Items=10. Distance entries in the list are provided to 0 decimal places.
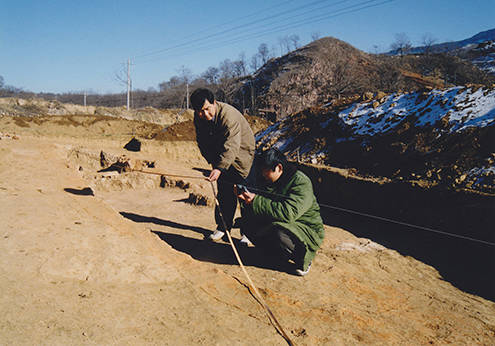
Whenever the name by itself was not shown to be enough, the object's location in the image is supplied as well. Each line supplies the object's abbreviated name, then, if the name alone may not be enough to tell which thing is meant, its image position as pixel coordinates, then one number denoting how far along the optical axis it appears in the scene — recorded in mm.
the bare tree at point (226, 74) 44344
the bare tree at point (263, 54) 50344
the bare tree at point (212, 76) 53025
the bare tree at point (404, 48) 51853
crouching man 2871
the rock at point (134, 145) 11190
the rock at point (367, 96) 8423
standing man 3469
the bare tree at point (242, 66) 47812
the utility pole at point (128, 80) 33762
